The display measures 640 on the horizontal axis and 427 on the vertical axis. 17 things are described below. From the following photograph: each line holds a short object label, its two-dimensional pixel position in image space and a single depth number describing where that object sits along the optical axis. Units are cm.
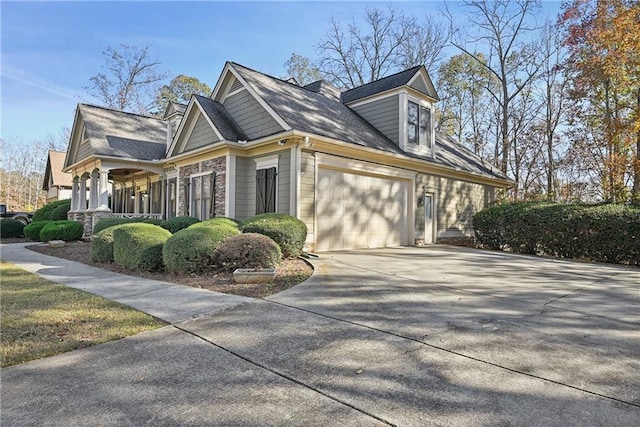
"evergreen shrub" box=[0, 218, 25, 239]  1641
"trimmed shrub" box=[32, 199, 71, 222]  1962
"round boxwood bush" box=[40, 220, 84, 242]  1423
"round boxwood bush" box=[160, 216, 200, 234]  1105
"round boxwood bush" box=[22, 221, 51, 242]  1551
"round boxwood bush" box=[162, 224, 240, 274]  674
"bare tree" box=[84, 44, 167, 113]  2925
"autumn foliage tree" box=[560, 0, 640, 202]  1182
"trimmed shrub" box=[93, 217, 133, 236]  1188
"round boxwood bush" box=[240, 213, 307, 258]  801
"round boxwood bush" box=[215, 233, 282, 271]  682
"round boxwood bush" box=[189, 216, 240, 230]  787
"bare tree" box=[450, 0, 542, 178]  2139
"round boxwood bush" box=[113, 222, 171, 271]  744
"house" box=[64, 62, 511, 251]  1010
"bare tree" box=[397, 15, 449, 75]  2428
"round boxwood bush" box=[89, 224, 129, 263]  877
